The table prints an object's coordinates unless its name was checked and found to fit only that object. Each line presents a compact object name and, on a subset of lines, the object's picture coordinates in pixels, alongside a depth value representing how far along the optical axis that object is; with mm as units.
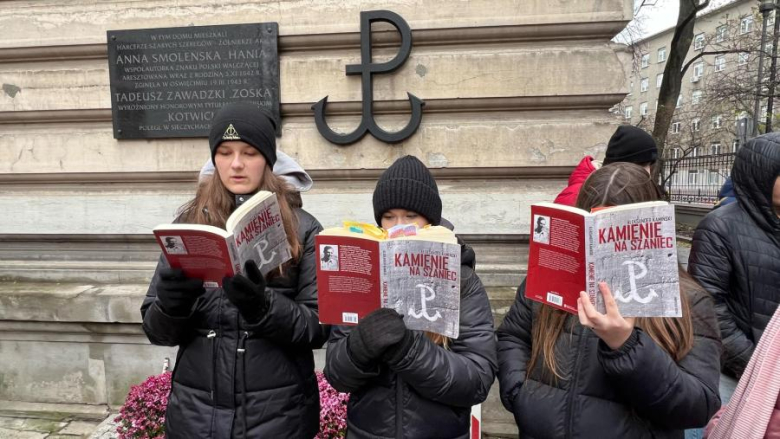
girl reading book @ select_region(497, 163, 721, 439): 1211
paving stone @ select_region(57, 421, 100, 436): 3277
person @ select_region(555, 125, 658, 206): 2664
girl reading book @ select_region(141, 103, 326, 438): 1653
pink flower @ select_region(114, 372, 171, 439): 2754
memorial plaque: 3291
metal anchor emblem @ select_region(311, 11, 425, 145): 3174
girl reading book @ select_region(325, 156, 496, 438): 1361
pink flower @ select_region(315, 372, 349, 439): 2650
